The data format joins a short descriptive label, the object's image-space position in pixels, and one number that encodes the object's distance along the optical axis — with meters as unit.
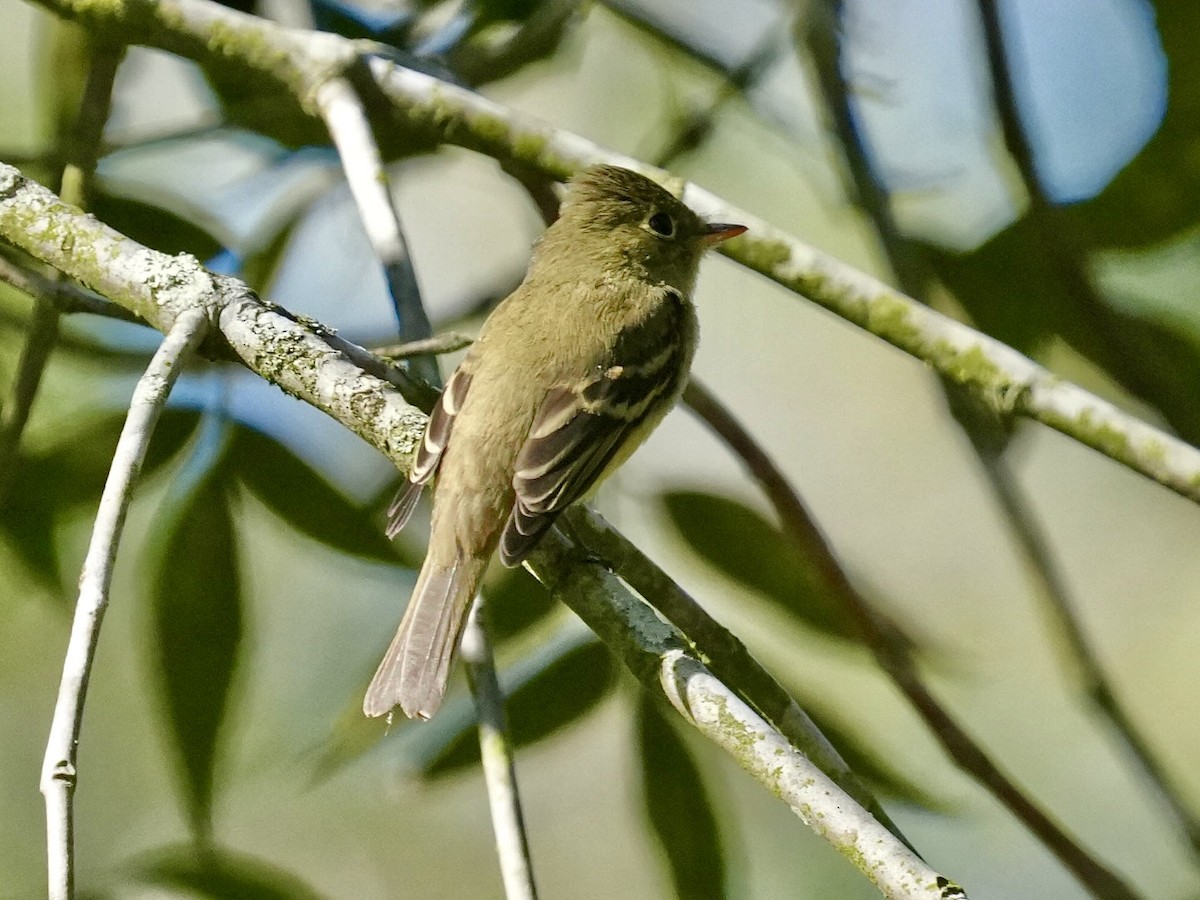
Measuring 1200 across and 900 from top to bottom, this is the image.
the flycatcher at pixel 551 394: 5.41
